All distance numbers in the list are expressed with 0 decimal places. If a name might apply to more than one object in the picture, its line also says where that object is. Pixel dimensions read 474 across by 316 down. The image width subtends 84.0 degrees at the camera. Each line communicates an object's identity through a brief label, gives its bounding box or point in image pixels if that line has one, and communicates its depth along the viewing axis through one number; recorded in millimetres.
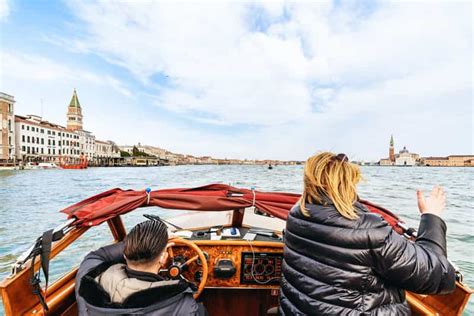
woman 1119
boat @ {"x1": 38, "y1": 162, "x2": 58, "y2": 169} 49375
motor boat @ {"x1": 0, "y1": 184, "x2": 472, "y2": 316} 1598
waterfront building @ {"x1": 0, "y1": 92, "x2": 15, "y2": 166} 41438
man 1122
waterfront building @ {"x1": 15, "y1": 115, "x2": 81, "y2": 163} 47844
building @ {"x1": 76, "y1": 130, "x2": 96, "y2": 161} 67638
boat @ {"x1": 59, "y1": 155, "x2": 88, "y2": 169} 52994
